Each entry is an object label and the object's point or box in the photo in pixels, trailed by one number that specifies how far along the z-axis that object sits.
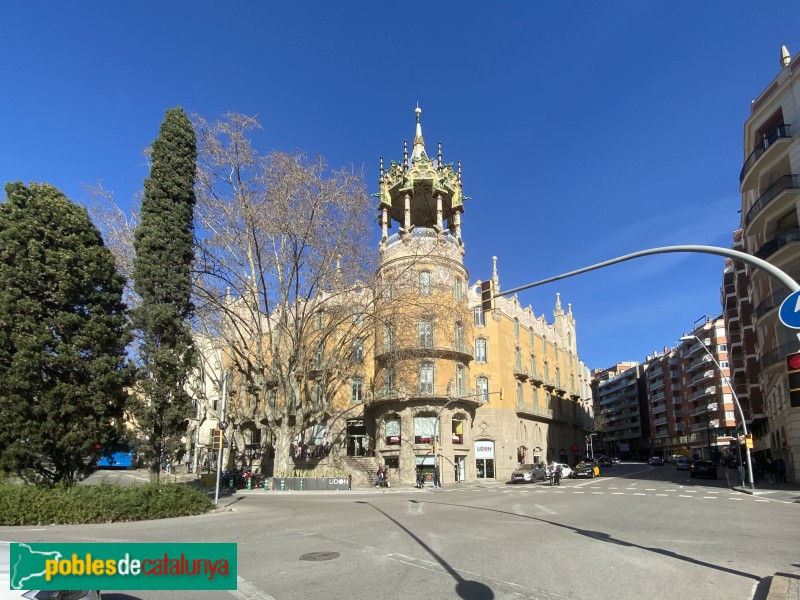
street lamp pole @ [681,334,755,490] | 27.63
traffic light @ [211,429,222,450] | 20.36
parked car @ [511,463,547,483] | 38.88
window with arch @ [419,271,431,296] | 40.17
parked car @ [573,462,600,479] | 43.25
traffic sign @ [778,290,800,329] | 7.18
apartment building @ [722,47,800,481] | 27.56
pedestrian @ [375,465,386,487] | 36.62
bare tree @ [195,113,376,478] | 26.03
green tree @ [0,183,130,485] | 15.02
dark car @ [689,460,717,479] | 40.22
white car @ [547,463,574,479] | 44.12
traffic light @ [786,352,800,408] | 7.32
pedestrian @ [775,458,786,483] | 32.17
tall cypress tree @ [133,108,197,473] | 18.27
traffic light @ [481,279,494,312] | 12.60
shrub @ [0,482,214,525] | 13.88
